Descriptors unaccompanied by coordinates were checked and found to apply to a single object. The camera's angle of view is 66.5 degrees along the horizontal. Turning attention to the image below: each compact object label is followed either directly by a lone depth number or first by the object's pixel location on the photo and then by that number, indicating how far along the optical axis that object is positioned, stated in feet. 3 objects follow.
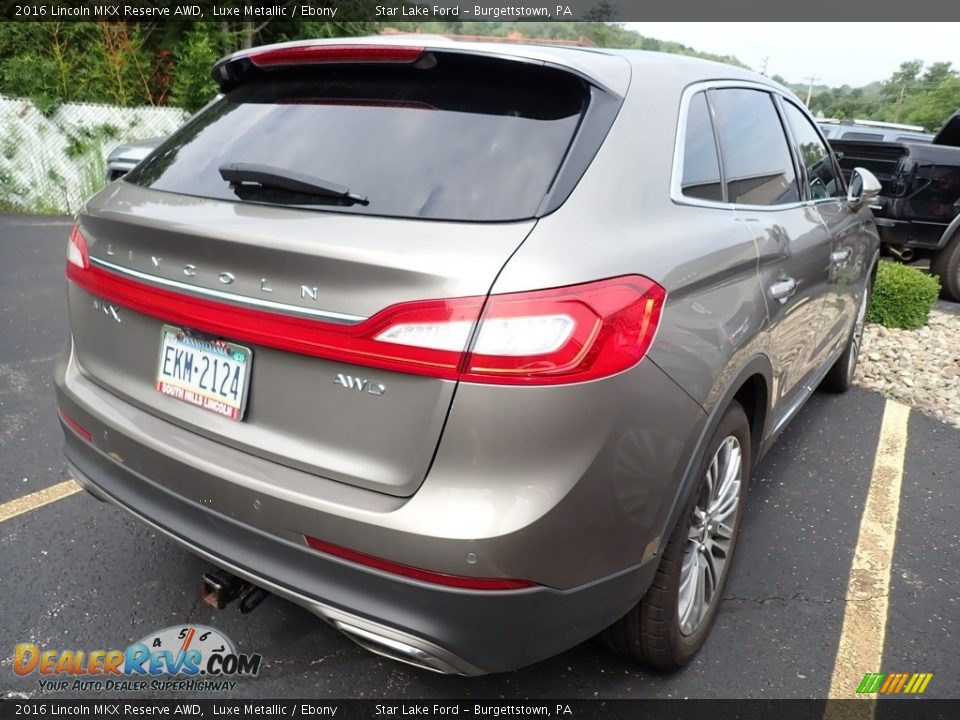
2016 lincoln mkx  4.93
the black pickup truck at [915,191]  23.24
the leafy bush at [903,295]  20.92
